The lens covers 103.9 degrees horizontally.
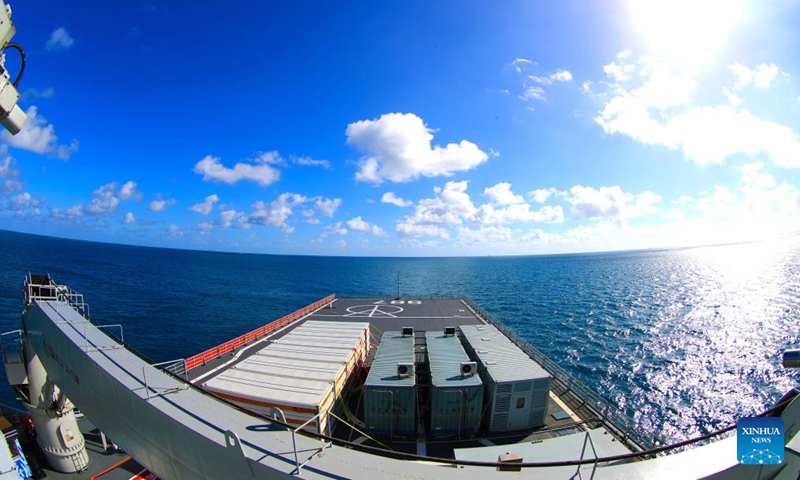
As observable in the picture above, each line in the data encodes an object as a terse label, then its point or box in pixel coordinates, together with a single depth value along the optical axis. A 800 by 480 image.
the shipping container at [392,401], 16.05
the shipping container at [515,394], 16.31
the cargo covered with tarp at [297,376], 13.55
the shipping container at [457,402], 16.11
